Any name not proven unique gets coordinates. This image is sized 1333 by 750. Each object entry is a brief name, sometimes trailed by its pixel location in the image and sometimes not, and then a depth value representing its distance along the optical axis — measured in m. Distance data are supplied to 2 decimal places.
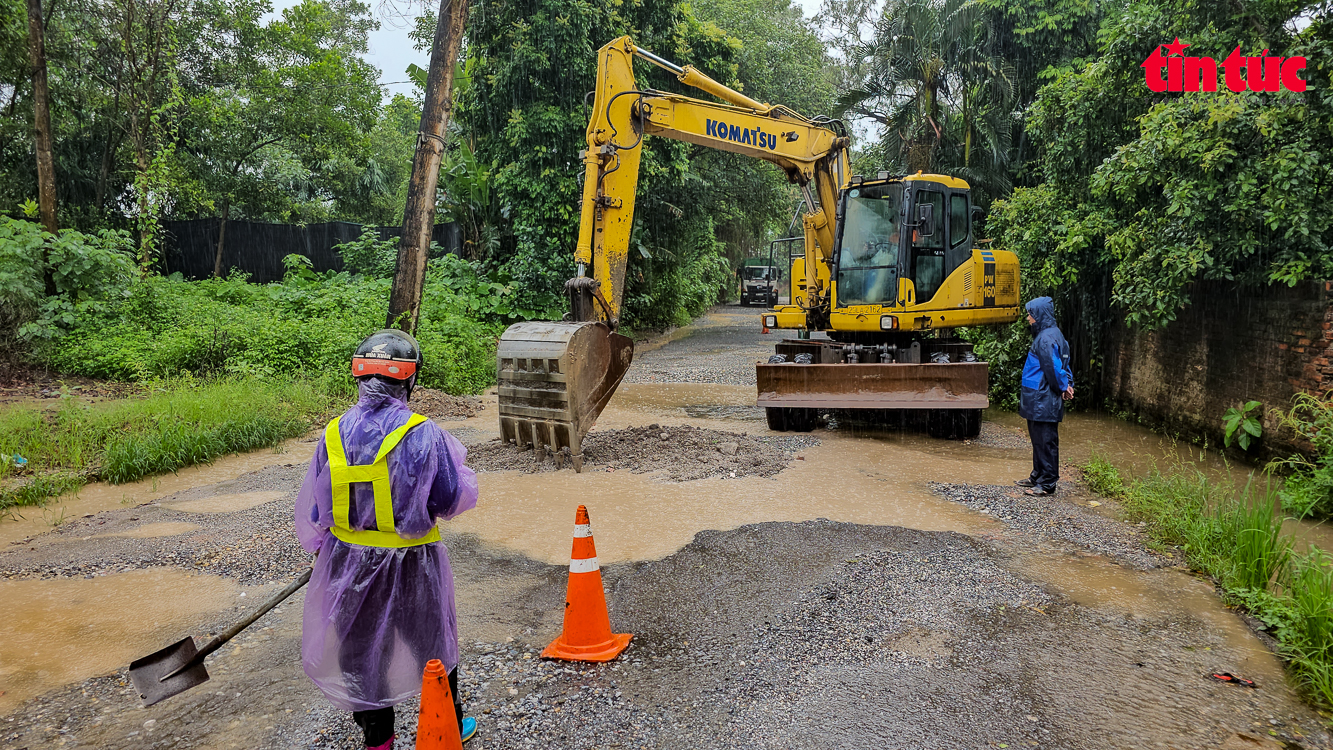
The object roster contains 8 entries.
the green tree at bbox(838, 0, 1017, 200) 18.27
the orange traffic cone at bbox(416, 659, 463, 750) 2.60
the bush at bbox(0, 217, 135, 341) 11.74
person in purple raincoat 2.74
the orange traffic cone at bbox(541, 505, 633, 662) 3.93
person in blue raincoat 6.98
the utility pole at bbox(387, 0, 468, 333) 10.99
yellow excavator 7.85
